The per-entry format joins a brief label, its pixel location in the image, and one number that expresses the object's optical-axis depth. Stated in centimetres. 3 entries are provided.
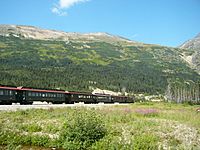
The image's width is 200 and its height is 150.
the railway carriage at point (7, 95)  4350
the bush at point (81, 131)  2236
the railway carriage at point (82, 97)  7150
